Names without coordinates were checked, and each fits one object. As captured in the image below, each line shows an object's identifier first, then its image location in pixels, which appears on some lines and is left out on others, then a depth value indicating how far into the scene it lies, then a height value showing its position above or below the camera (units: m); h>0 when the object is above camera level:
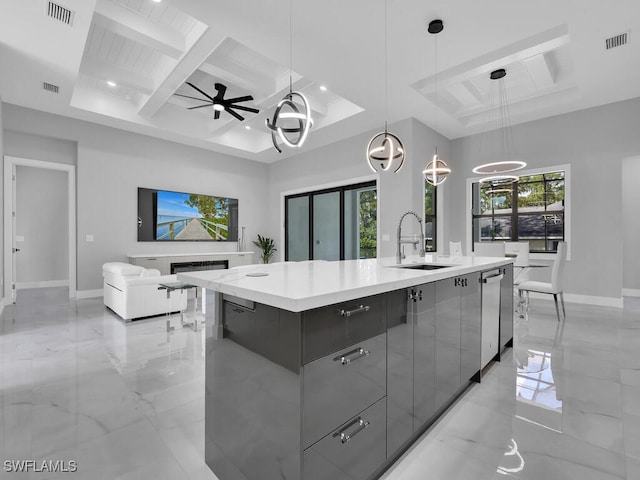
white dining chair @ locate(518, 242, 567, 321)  3.92 -0.55
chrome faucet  2.43 -0.02
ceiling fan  4.42 +2.02
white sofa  3.86 -0.72
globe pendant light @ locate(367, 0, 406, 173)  3.20 +1.07
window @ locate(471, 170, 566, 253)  5.55 +0.55
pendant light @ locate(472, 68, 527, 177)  4.40 +2.02
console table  5.56 -0.41
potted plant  7.94 -0.20
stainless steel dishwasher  2.31 -0.60
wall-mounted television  6.16 +0.49
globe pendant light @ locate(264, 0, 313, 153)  2.30 +0.93
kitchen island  1.01 -0.51
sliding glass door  6.29 +0.35
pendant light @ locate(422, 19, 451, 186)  3.09 +1.05
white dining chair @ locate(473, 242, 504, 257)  4.49 -0.15
